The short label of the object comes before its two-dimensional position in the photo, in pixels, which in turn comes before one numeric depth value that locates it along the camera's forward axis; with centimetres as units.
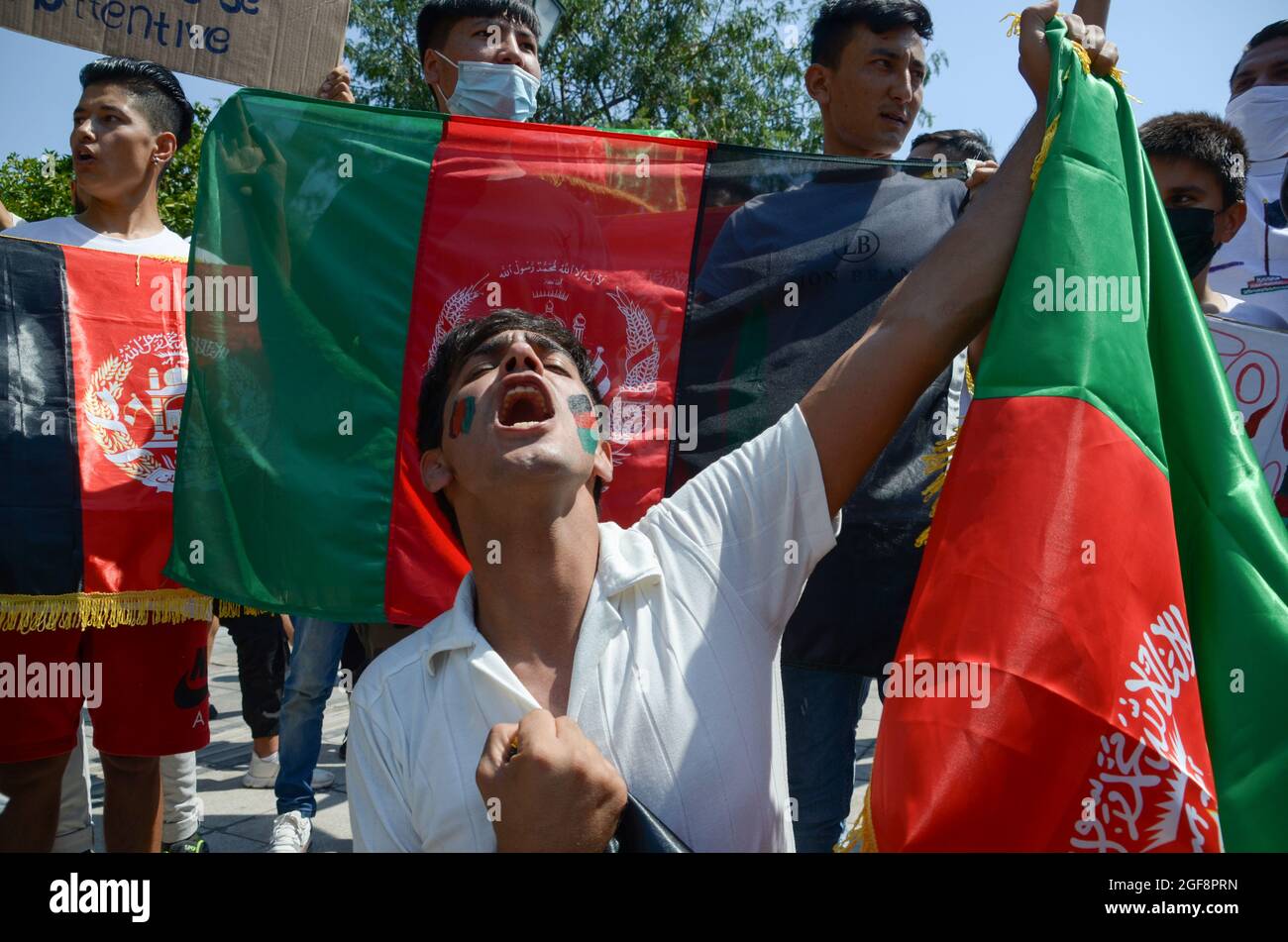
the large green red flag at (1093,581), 149
